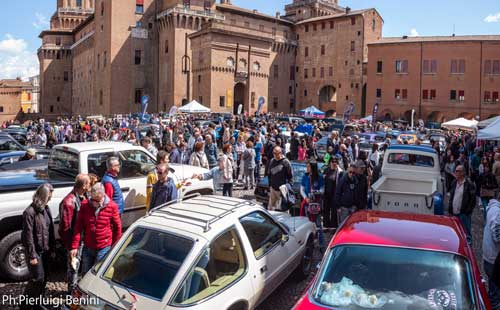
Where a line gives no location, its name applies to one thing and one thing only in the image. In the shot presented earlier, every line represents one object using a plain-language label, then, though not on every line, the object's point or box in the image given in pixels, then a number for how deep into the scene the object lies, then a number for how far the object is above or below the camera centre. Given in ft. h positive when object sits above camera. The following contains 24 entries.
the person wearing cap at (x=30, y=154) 39.70 -2.84
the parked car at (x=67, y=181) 19.76 -3.04
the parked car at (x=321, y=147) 57.61 -2.51
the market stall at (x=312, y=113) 116.78 +4.41
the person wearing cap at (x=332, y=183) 26.99 -3.45
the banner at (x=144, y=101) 90.43 +5.12
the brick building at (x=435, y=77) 153.69 +20.44
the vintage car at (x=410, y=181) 25.54 -3.74
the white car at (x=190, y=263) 12.71 -4.44
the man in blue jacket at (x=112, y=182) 20.89 -2.78
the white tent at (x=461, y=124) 73.89 +1.31
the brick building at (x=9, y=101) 254.88 +13.51
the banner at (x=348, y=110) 86.86 +3.99
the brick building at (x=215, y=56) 156.87 +30.03
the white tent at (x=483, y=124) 52.95 +1.00
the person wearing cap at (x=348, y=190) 25.75 -3.69
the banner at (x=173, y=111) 82.02 +2.96
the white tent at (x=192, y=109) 86.53 +3.66
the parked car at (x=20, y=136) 71.41 -2.13
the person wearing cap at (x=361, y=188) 25.80 -3.55
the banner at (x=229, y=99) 141.08 +9.52
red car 11.41 -4.04
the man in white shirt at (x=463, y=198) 24.32 -3.83
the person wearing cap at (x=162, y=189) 21.34 -3.13
